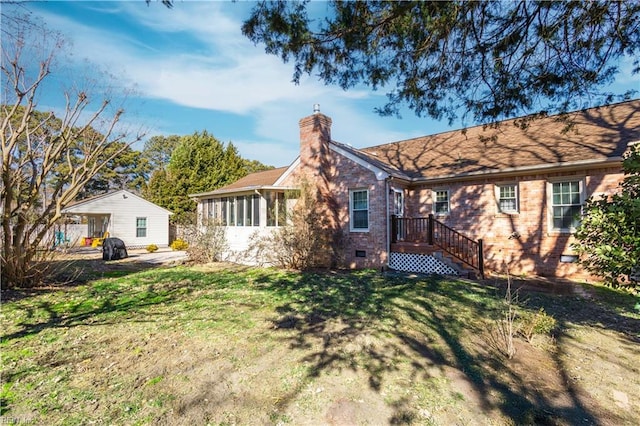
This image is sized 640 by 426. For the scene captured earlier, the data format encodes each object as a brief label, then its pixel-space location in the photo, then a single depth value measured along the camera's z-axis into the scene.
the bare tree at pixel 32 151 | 7.79
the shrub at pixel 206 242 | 14.16
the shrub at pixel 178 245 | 21.89
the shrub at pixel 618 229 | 3.87
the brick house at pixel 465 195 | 9.95
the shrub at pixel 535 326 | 4.74
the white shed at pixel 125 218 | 22.86
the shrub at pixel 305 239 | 11.56
